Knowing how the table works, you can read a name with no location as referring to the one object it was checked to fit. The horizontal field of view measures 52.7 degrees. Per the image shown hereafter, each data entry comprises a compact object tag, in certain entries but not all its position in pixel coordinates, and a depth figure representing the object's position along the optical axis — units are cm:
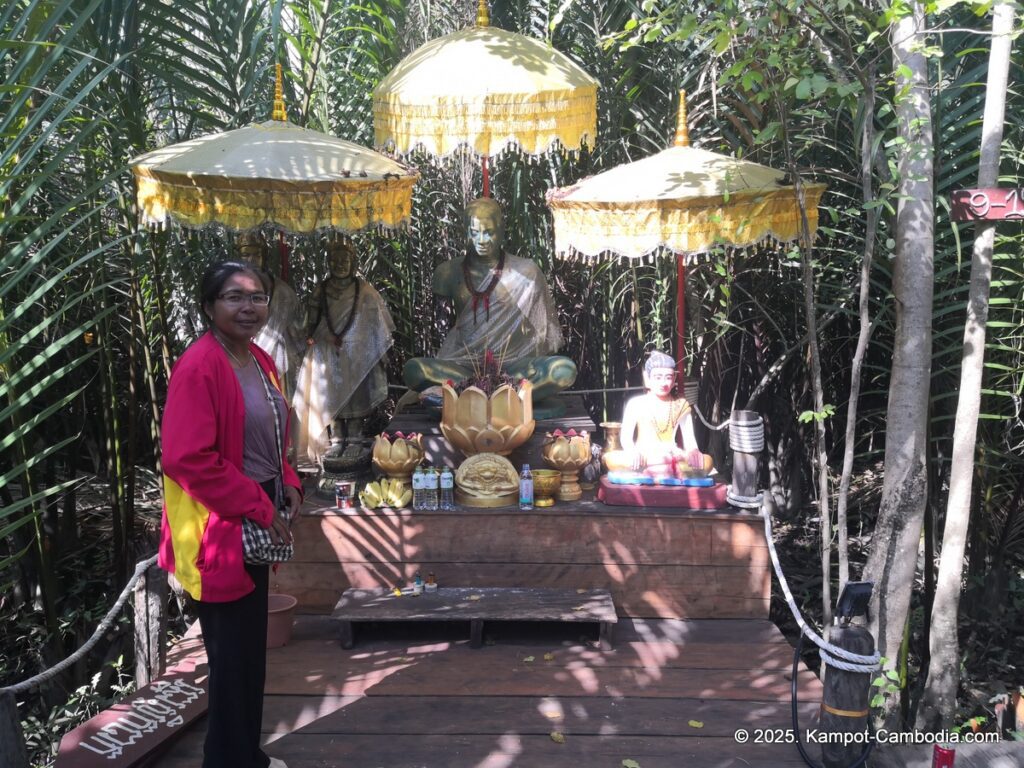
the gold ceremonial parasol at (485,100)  538
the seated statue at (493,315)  596
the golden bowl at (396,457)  517
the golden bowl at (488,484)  505
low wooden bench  448
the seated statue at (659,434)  505
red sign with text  376
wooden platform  488
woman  296
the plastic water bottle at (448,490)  506
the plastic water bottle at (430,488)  505
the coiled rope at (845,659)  342
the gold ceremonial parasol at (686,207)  477
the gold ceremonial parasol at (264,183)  488
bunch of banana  506
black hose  346
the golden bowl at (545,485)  506
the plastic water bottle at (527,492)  505
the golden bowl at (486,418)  527
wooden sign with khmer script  348
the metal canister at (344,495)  510
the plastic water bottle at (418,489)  505
